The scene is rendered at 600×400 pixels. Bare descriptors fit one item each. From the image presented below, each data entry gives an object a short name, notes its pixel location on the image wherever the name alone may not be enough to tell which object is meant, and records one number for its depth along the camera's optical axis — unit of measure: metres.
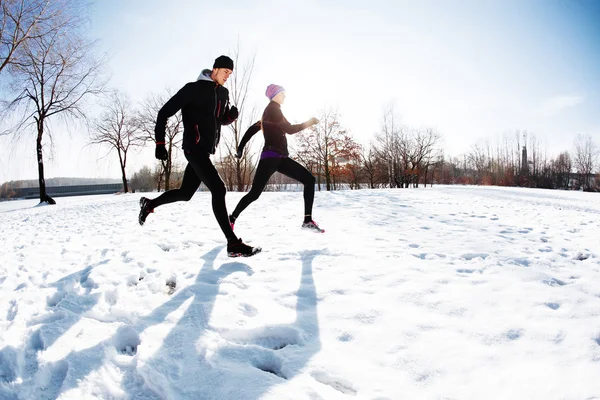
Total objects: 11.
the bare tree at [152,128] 23.92
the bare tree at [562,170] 49.84
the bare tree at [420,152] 38.19
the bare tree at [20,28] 9.69
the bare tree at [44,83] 11.49
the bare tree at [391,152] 33.62
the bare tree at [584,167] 50.93
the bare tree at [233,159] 17.72
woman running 4.08
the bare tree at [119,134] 24.20
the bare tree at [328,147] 28.66
